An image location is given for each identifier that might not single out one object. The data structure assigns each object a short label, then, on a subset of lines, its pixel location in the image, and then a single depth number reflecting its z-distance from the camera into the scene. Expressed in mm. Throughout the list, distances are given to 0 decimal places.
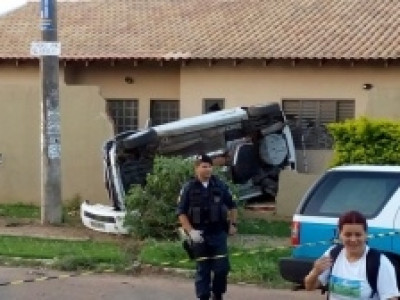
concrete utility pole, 18156
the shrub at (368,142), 17094
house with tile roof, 21422
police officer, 10859
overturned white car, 17281
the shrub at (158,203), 16172
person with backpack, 6281
